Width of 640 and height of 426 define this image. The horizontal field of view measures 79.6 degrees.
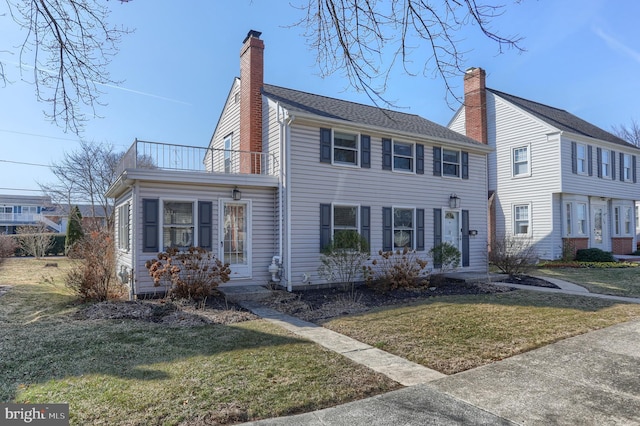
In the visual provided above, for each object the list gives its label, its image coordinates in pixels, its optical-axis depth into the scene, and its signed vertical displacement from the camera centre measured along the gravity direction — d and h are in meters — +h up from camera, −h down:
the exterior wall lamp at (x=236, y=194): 9.92 +0.89
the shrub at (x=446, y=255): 11.52 -0.83
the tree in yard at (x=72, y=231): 22.67 -0.09
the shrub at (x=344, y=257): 10.09 -0.79
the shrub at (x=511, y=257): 13.34 -1.08
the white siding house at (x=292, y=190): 9.37 +1.08
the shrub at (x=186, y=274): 8.32 -1.01
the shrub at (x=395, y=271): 10.38 -1.22
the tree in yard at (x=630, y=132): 37.59 +9.44
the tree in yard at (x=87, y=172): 26.86 +4.03
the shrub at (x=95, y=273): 8.46 -0.98
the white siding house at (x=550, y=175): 17.14 +2.47
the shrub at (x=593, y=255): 16.66 -1.26
